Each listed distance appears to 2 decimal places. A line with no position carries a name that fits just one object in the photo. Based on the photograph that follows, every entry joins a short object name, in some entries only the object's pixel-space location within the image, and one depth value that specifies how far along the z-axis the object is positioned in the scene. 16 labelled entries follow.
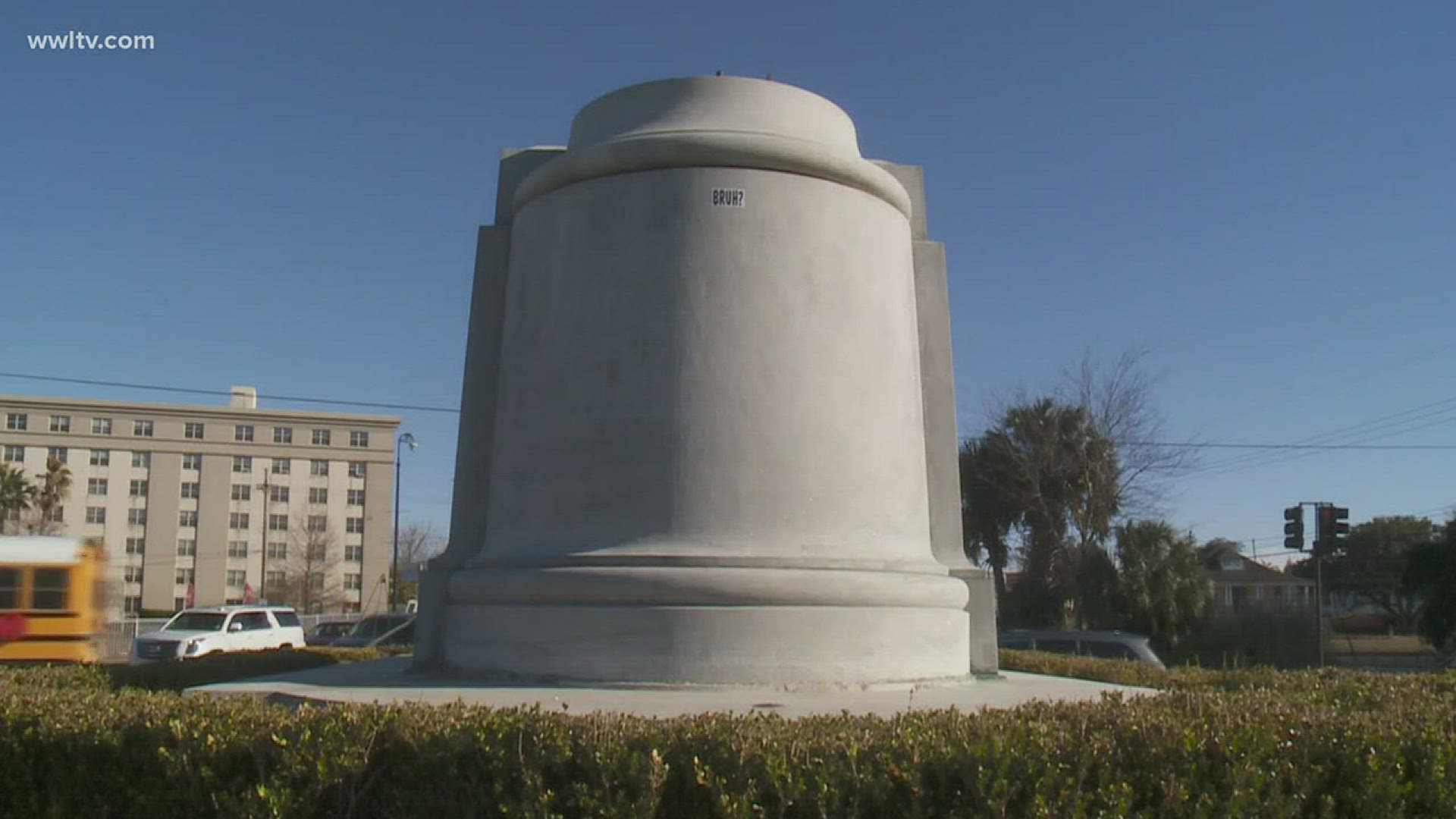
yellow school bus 21.19
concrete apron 7.22
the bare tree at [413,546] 77.56
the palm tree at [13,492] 54.06
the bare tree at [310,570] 66.19
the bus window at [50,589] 21.36
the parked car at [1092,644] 18.77
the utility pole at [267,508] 60.12
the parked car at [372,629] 26.91
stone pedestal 8.28
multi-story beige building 67.31
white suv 25.95
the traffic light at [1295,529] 20.58
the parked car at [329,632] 29.70
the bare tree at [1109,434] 33.91
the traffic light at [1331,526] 20.28
